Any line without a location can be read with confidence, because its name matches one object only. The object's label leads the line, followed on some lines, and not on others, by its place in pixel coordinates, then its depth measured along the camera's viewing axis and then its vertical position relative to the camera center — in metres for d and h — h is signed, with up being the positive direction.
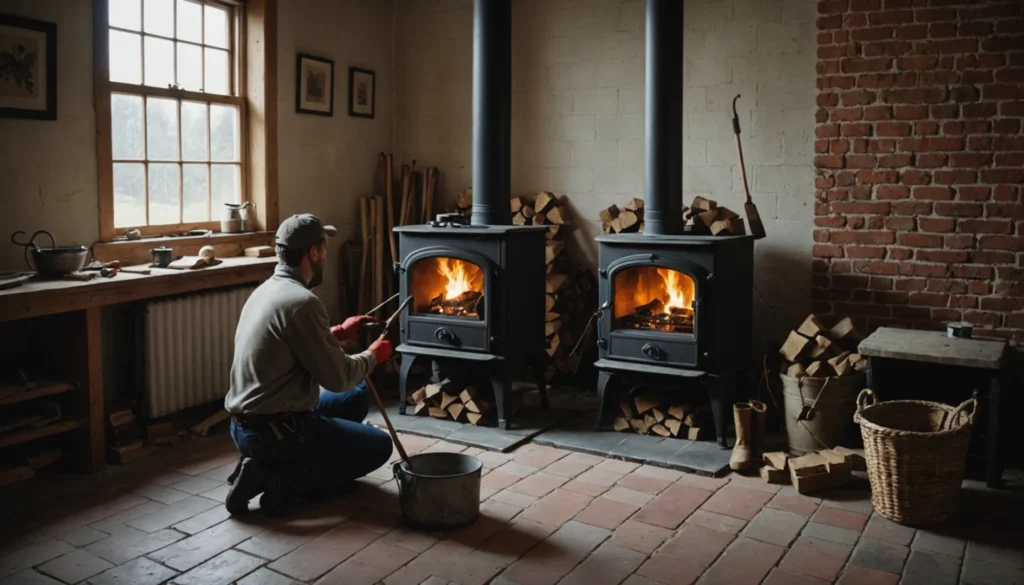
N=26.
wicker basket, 3.31 -0.90
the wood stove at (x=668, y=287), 4.23 -0.28
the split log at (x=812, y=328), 4.31 -0.47
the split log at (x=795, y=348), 4.23 -0.56
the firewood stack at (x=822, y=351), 4.12 -0.57
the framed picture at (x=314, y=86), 5.42 +0.91
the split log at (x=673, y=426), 4.41 -0.98
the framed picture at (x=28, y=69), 3.83 +0.72
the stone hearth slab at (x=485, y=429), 4.39 -1.04
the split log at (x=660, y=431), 4.46 -1.02
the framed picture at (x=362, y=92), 5.83 +0.93
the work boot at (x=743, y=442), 3.97 -0.97
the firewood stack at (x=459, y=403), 4.68 -0.93
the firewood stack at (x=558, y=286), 5.36 -0.33
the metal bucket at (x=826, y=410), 4.09 -0.83
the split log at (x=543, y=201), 5.49 +0.19
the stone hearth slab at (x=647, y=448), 4.04 -1.05
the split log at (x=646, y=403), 4.48 -0.88
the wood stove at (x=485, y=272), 4.52 -0.22
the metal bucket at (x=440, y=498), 3.24 -0.99
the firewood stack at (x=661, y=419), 4.40 -0.95
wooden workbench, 3.81 -0.49
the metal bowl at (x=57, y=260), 3.80 -0.14
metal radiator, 4.32 -0.61
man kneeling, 3.27 -0.58
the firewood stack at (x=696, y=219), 4.65 +0.07
